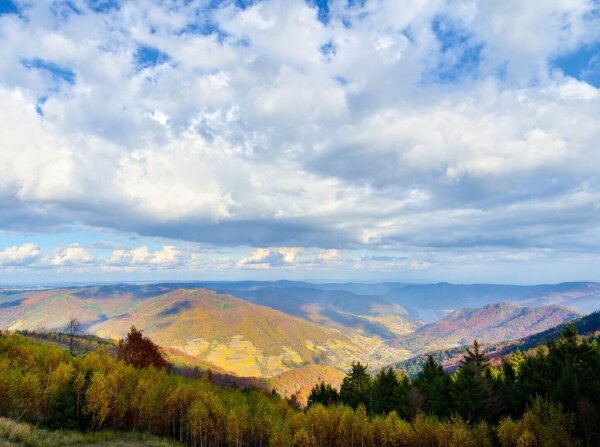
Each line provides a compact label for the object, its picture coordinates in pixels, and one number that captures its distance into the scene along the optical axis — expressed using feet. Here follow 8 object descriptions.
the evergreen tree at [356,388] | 410.31
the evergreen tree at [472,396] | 298.15
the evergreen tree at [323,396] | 448.82
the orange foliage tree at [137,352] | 401.49
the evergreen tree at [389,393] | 360.69
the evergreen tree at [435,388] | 325.62
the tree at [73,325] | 548.02
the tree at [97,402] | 270.67
